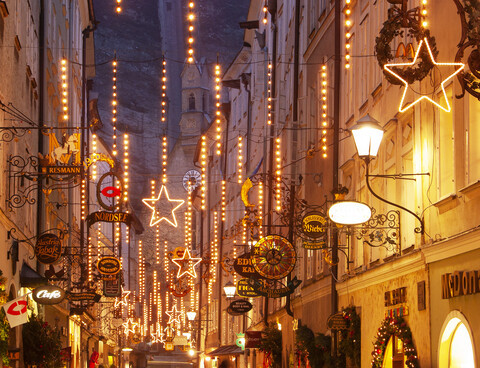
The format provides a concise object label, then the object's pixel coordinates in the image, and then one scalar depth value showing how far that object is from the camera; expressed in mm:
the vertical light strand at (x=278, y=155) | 34047
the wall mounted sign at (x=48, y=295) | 22266
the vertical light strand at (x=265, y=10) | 40531
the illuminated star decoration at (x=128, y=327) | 66781
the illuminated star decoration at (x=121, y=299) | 55744
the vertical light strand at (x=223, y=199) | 37838
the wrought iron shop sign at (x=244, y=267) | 27531
